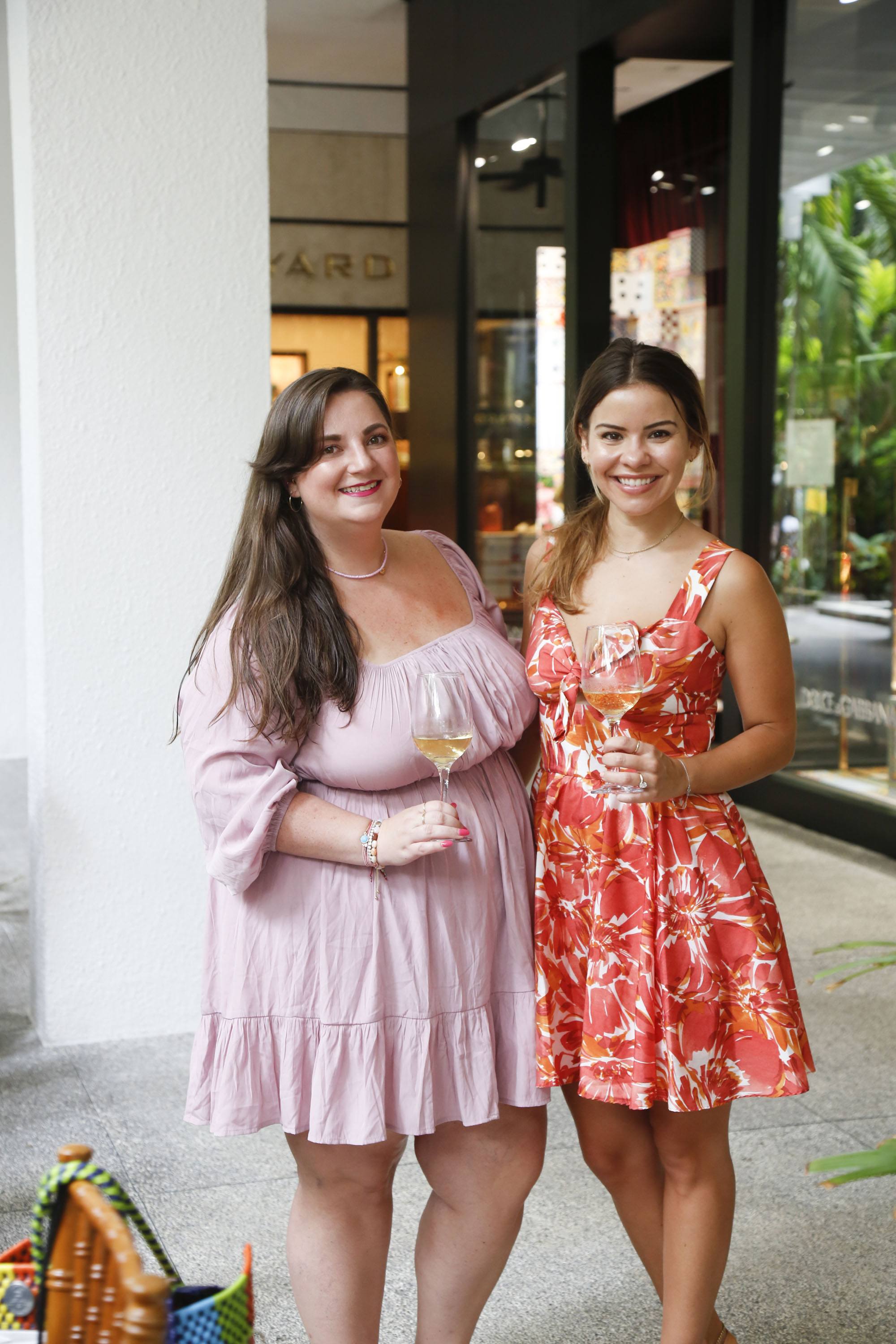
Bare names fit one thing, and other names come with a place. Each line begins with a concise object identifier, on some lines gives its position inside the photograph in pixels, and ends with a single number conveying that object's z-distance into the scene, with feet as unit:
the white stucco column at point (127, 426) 12.16
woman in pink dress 6.27
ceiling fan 22.89
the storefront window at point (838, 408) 19.35
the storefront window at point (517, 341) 23.77
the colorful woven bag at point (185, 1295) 3.74
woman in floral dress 6.72
